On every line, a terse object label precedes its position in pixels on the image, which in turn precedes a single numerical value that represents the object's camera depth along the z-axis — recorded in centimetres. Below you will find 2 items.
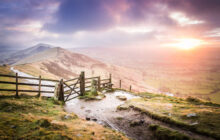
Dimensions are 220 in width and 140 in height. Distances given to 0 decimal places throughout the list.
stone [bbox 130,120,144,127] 849
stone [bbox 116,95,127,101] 1575
